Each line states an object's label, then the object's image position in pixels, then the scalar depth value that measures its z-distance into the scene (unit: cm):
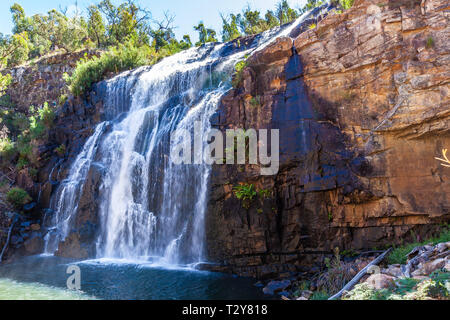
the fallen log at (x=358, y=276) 633
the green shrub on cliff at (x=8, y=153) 1823
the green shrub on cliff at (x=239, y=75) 1170
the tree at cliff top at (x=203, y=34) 3006
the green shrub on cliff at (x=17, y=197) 1532
